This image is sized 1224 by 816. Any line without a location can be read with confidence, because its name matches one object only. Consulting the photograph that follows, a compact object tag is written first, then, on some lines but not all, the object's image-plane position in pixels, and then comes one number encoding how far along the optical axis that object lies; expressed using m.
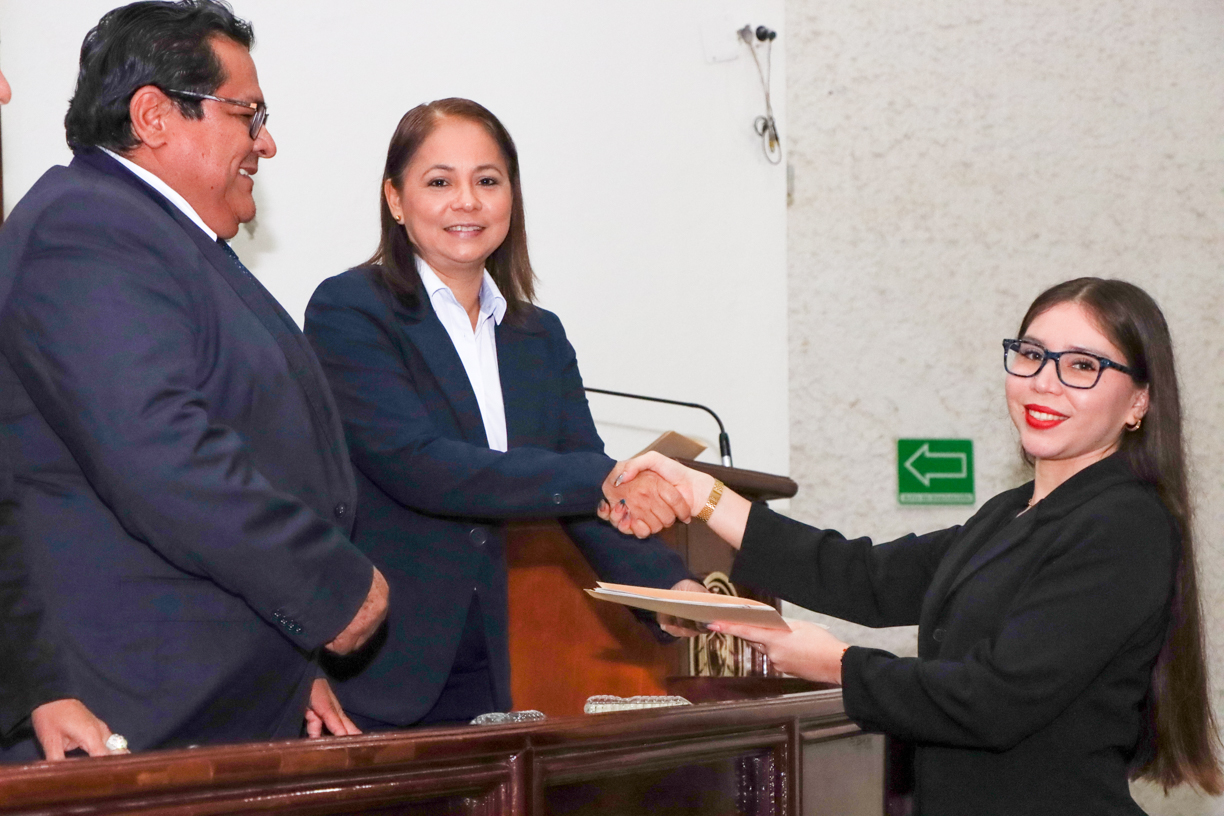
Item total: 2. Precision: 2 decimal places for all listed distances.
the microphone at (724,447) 3.62
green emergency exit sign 5.11
